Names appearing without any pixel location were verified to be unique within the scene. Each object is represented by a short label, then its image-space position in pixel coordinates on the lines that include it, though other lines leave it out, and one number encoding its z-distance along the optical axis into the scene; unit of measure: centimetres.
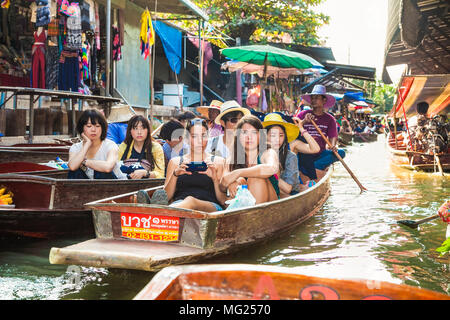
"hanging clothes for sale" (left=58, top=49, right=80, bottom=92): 950
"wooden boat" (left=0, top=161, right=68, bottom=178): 641
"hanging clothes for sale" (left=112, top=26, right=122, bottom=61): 1141
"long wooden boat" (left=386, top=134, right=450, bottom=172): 1177
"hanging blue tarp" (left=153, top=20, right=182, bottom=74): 1410
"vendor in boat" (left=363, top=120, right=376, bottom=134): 3229
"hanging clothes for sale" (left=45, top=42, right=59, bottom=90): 942
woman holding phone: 488
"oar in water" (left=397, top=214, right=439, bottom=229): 593
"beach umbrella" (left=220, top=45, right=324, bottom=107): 948
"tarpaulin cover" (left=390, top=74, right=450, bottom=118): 970
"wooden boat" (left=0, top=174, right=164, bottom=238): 510
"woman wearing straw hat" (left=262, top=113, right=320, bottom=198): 558
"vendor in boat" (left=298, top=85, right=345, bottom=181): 823
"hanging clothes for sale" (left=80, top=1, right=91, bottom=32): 983
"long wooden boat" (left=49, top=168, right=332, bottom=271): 385
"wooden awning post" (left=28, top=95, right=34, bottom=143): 749
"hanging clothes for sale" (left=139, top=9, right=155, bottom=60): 1003
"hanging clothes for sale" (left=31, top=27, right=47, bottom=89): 922
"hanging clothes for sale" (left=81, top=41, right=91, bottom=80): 1040
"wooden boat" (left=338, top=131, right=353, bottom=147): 2477
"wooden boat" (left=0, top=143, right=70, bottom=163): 694
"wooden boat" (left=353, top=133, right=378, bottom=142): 2998
